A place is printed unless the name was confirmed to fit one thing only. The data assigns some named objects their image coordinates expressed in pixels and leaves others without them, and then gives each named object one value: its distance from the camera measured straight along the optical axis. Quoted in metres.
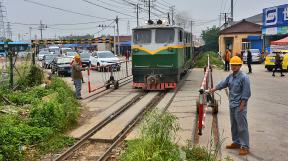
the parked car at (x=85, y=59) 38.66
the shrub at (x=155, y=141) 6.70
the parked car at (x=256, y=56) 41.97
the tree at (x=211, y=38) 75.88
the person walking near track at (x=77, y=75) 16.00
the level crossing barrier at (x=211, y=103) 12.21
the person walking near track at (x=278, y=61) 26.48
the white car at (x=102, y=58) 34.89
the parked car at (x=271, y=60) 30.00
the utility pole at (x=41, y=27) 117.88
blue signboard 41.84
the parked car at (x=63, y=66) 30.78
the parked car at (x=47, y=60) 41.56
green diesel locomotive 18.30
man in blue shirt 7.96
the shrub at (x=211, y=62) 34.92
